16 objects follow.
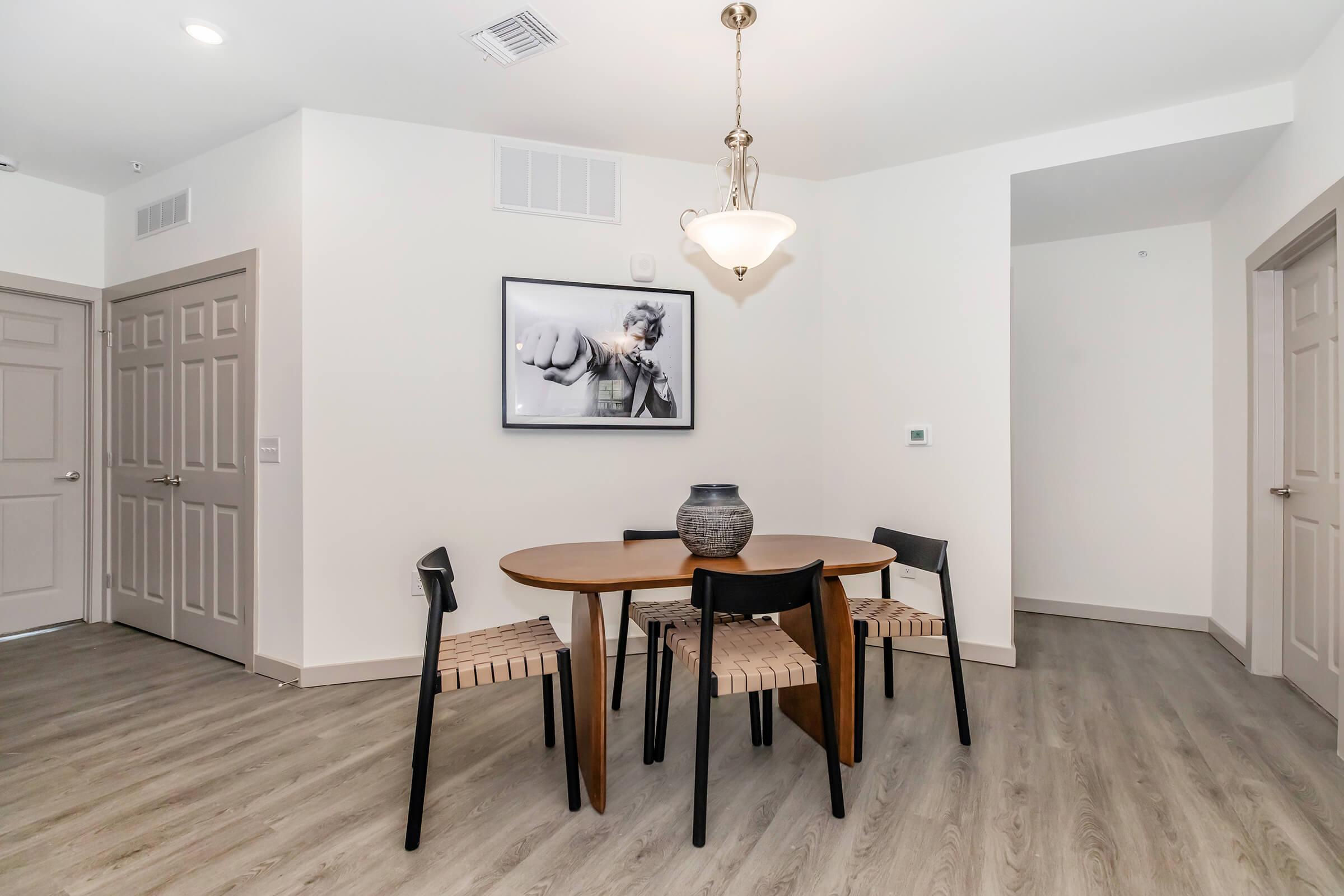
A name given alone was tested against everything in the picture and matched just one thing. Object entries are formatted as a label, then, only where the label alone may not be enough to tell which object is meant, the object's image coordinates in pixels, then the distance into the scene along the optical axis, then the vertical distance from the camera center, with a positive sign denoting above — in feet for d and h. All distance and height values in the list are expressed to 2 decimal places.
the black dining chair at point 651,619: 7.45 -2.18
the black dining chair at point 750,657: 6.07 -2.15
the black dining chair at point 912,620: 7.83 -2.12
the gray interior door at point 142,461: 12.10 -0.26
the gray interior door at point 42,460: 12.37 -0.26
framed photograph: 10.81 +1.58
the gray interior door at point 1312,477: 8.82 -0.38
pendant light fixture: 7.38 +2.54
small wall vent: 11.65 +4.28
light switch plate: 10.24 -0.03
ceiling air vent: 7.90 +5.18
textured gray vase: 7.36 -0.84
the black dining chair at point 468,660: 5.91 -2.12
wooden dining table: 6.50 -1.34
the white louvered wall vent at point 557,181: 10.84 +4.55
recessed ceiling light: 7.98 +5.18
